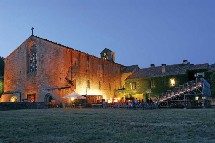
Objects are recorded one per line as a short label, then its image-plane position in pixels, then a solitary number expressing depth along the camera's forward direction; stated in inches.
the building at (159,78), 1326.8
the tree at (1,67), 1816.2
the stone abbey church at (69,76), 1245.1
